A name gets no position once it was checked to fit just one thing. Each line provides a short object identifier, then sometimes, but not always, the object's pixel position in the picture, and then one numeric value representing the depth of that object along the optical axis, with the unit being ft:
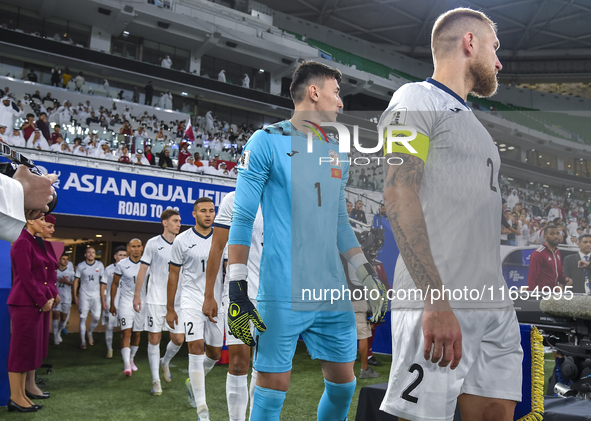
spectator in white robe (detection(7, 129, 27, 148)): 37.67
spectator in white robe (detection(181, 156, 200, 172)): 45.88
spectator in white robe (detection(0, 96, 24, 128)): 40.11
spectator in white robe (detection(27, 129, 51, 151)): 39.11
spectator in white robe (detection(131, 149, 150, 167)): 42.49
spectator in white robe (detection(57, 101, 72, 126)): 54.08
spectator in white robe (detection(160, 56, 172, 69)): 73.92
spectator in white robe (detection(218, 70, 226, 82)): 80.37
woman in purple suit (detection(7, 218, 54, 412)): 14.56
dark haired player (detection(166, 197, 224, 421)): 14.08
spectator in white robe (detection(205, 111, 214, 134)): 74.08
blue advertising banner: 33.40
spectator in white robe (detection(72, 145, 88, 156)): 41.83
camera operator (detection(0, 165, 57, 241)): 4.61
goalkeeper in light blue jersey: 6.96
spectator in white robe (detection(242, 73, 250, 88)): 82.79
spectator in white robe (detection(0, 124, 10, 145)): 37.96
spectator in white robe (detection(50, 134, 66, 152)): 40.15
